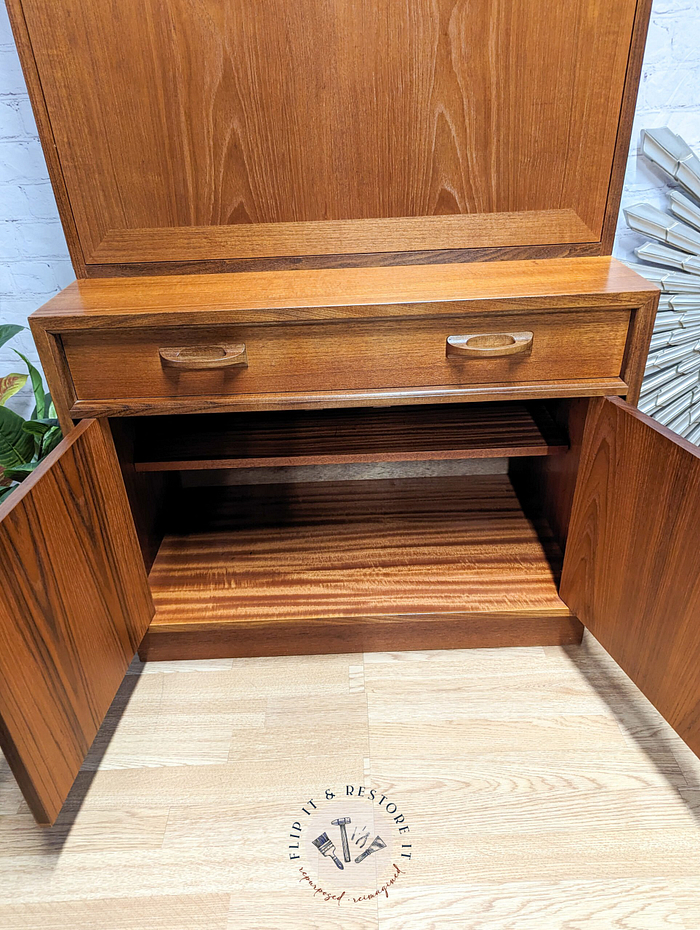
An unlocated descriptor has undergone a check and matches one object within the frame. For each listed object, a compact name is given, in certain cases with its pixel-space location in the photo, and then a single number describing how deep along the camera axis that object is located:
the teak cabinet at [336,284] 0.89
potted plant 1.18
